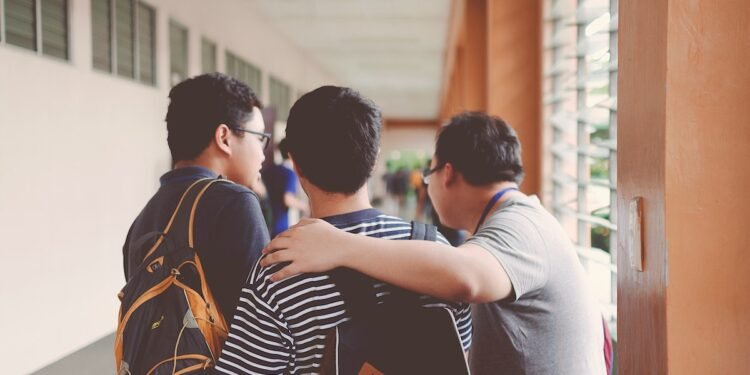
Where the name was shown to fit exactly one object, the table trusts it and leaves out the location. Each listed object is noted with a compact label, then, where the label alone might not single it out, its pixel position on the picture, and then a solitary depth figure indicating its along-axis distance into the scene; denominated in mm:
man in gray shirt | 1201
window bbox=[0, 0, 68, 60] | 4207
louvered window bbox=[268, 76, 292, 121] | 11306
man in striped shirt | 1205
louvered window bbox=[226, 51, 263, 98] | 8892
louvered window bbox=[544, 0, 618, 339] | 2857
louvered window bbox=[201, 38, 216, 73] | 7852
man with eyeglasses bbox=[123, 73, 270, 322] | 1618
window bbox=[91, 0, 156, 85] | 5344
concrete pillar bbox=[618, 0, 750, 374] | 1203
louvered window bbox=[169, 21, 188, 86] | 6868
